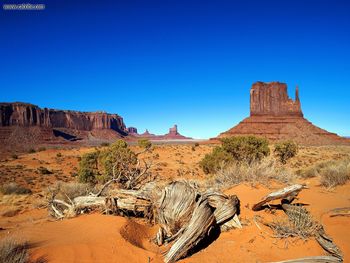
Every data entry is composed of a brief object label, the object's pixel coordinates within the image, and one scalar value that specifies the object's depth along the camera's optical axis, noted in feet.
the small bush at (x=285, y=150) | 90.99
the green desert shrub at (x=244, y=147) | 65.86
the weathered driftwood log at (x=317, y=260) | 13.20
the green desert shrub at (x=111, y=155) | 60.49
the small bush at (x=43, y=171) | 95.65
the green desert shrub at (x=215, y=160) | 61.05
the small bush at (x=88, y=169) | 67.62
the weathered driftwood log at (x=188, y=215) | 15.94
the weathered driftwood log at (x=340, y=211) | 18.50
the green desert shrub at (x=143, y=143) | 132.67
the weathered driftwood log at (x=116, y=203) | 22.58
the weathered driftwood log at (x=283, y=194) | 19.26
